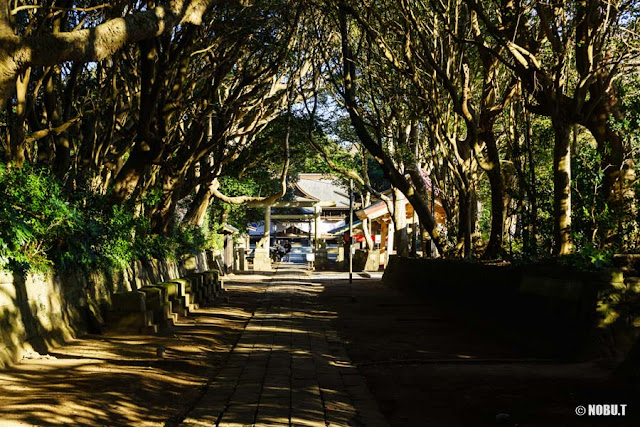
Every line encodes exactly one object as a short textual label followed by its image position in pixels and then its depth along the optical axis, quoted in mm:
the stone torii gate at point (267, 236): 45500
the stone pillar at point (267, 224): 45312
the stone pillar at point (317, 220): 46094
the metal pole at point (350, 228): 32562
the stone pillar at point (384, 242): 50750
